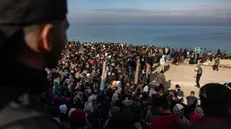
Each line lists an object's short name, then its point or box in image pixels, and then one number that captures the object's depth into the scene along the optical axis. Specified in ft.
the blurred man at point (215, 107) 4.99
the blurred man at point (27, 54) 2.28
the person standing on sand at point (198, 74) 39.62
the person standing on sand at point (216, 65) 51.01
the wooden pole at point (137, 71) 37.18
